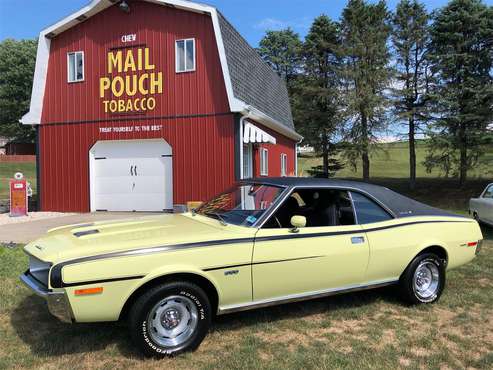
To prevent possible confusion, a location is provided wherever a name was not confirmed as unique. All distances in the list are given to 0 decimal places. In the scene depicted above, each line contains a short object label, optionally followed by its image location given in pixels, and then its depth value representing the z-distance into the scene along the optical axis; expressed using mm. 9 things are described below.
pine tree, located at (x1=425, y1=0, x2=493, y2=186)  22348
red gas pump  13734
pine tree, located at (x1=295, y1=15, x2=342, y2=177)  29031
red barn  13336
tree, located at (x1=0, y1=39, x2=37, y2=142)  49594
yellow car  3391
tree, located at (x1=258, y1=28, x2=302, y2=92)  44875
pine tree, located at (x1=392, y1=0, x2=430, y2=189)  26266
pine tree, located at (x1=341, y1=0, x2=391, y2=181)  25500
